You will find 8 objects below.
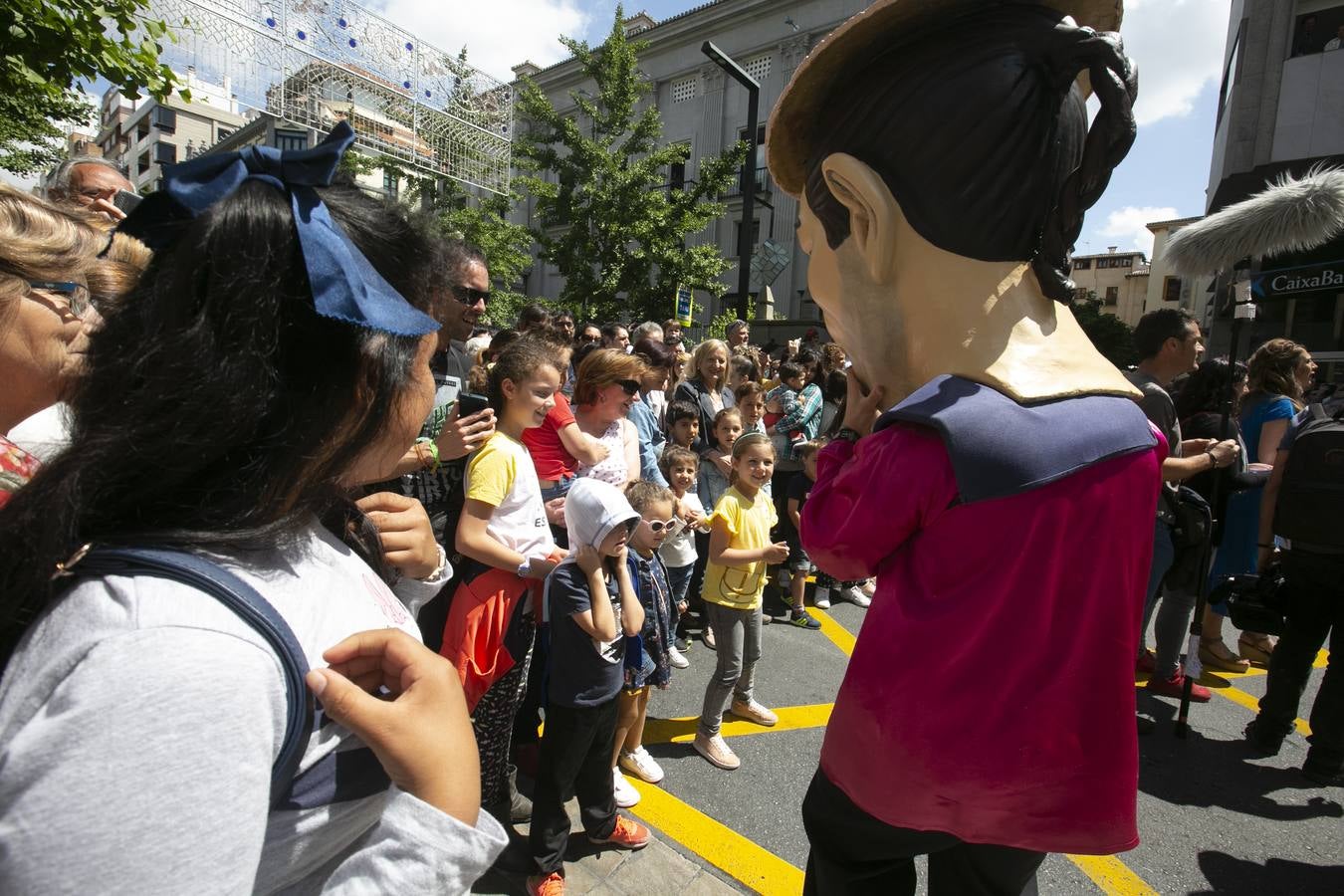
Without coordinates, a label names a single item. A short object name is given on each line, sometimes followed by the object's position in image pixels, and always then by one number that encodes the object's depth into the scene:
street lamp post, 8.87
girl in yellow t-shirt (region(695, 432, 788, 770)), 3.24
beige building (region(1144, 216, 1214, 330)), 24.04
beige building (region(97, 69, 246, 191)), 43.56
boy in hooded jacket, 2.33
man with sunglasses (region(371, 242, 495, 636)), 2.53
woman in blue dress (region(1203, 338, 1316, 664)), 4.67
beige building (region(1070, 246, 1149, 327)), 53.47
